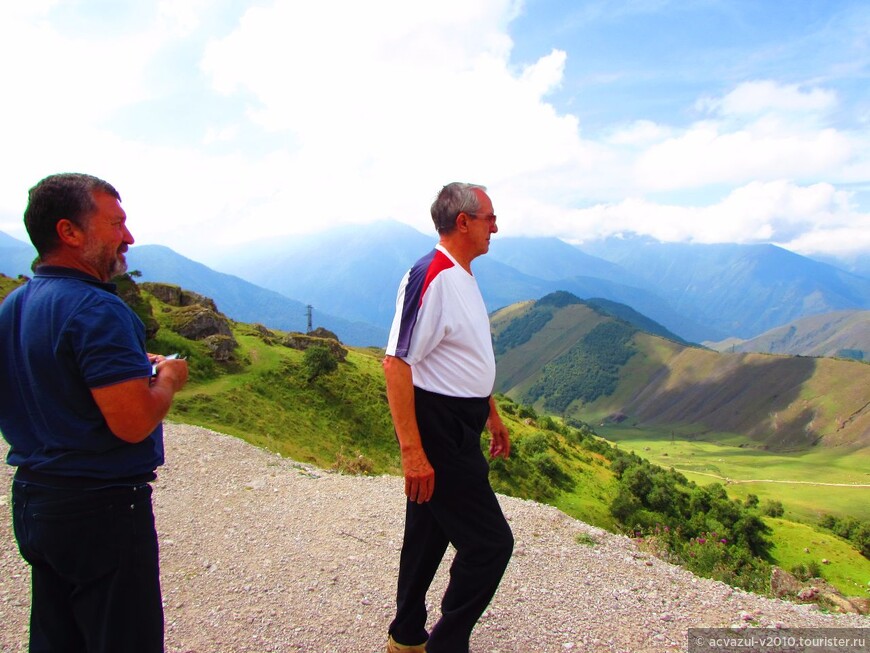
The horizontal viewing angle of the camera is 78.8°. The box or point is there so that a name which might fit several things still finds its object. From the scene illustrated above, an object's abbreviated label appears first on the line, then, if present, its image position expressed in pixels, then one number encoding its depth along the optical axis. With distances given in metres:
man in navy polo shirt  2.34
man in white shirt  3.36
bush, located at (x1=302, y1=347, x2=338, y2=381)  26.73
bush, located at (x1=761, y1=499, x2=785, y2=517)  51.56
